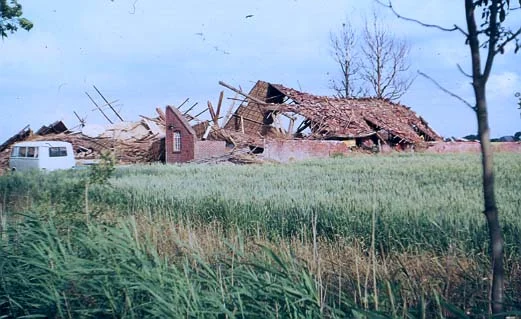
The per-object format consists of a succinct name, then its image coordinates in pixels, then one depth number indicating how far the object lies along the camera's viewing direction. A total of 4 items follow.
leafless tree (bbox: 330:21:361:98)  56.78
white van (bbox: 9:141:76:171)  31.42
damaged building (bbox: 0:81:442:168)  39.62
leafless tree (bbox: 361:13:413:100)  55.72
